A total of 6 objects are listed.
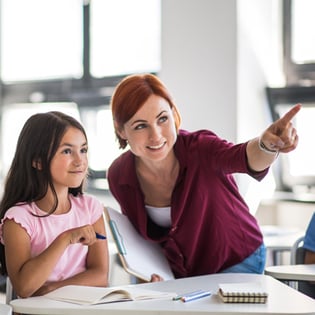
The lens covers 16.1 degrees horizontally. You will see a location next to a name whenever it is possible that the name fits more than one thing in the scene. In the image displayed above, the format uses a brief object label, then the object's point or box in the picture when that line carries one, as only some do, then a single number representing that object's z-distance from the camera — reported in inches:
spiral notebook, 100.3
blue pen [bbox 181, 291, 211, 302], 101.6
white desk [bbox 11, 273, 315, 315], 97.8
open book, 101.3
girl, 112.8
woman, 119.2
